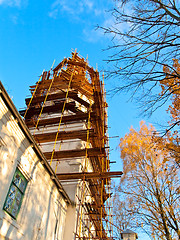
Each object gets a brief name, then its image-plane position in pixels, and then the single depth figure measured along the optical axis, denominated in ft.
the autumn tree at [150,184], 36.40
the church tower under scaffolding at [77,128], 37.75
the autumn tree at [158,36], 18.12
